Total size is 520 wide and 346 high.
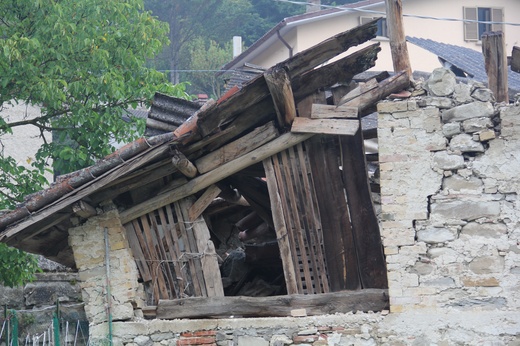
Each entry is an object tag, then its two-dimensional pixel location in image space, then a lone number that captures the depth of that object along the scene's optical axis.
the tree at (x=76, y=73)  19.06
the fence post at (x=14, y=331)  16.83
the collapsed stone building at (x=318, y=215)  13.91
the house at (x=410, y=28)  42.00
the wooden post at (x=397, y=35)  15.32
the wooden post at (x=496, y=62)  14.74
